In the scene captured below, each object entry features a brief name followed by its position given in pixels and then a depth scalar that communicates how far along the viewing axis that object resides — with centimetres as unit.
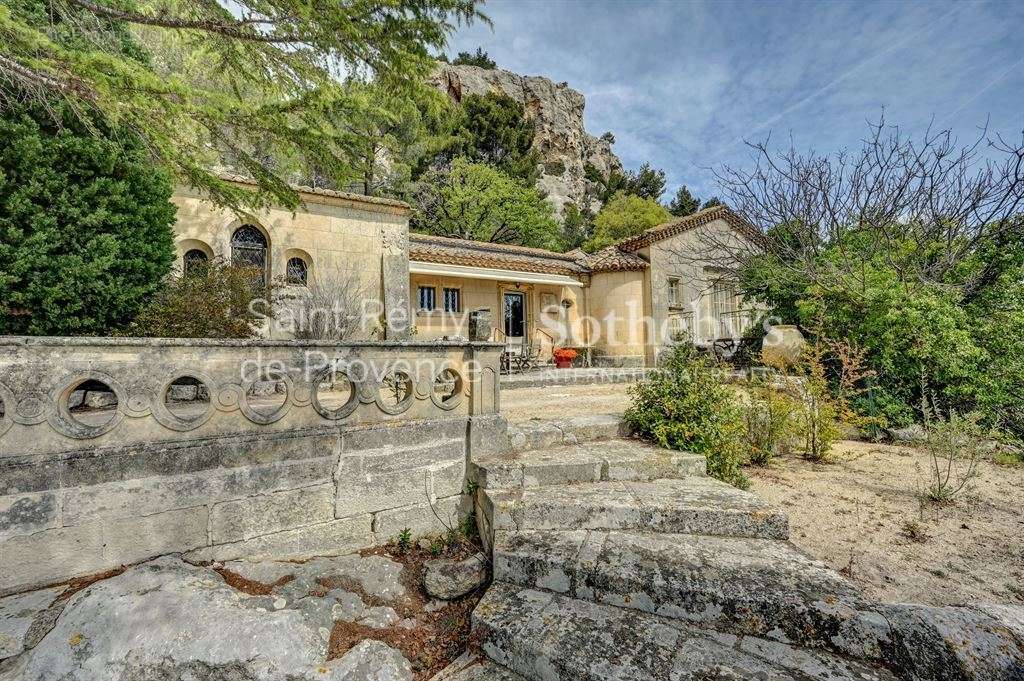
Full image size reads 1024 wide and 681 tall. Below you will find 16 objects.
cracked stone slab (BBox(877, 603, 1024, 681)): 192
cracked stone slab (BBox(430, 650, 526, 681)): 226
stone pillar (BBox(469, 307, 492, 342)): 423
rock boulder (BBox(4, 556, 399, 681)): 222
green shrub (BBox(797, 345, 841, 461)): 527
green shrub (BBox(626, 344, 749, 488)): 430
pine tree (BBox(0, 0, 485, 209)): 348
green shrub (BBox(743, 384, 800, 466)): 507
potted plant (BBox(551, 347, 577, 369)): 1319
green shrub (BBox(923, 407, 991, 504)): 405
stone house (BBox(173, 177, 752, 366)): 1017
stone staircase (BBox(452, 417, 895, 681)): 209
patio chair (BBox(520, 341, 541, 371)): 1209
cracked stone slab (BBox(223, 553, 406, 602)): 298
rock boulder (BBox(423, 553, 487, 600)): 307
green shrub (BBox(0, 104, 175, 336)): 393
